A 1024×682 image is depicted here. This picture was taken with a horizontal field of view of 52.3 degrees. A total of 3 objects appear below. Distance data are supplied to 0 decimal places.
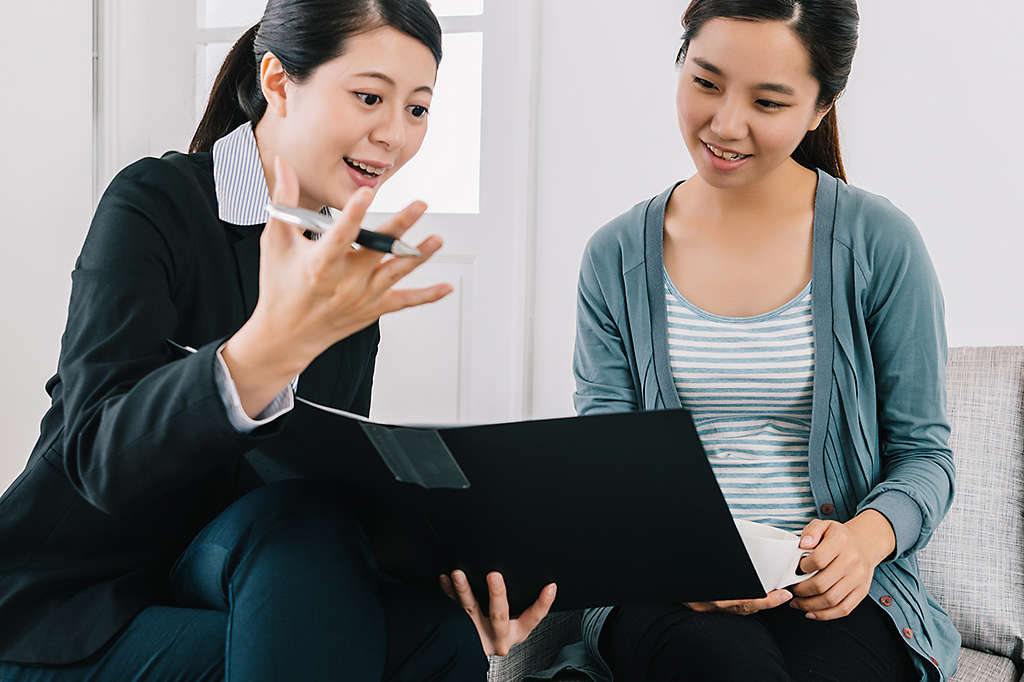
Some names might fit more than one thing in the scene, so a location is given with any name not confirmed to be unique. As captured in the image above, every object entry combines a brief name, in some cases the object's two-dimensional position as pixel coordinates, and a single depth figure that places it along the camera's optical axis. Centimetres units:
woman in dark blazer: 76
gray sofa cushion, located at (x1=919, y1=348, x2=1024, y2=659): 142
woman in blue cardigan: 115
